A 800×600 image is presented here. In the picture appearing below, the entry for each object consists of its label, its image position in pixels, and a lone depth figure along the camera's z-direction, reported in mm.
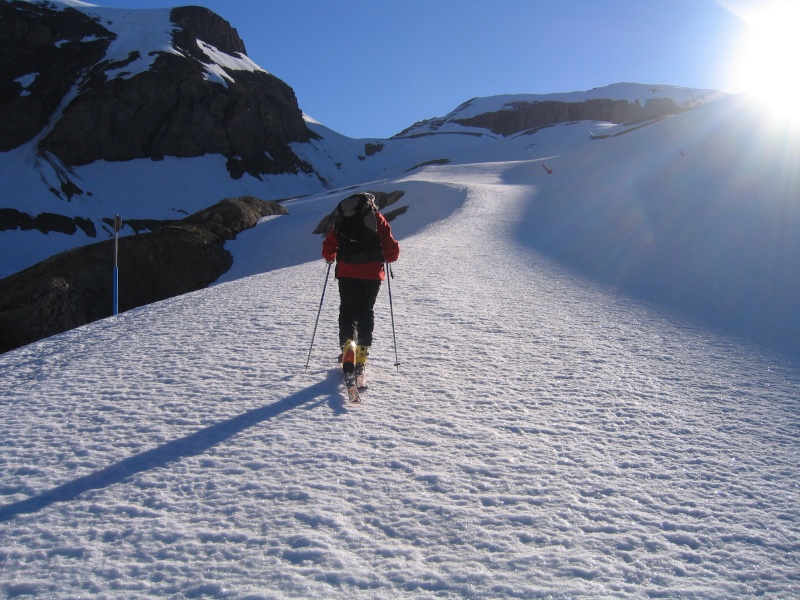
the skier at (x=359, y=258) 5070
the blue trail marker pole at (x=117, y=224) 9247
